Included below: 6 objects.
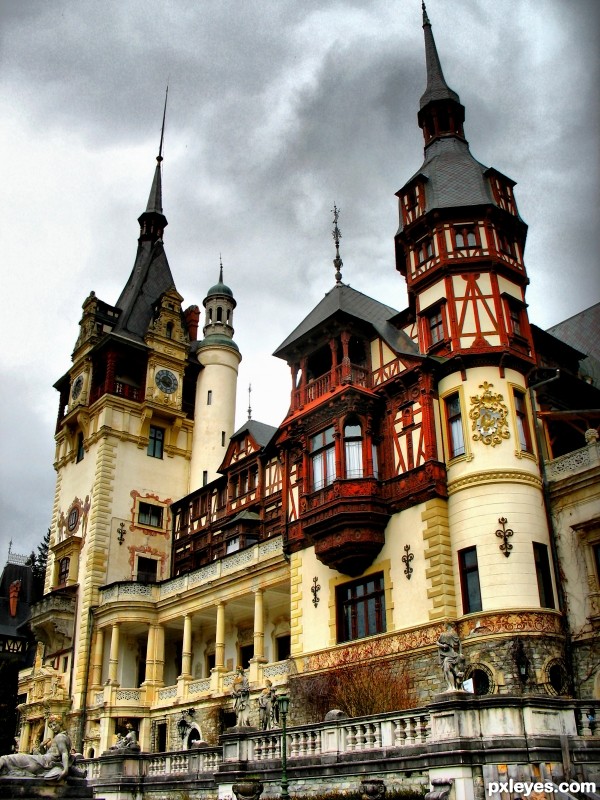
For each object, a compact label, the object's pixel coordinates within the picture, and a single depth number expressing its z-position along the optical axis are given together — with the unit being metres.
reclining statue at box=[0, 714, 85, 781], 17.81
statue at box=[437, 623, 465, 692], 16.45
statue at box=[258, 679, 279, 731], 21.89
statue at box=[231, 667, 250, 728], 21.84
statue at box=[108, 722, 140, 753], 24.50
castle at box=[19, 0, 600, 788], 24.69
